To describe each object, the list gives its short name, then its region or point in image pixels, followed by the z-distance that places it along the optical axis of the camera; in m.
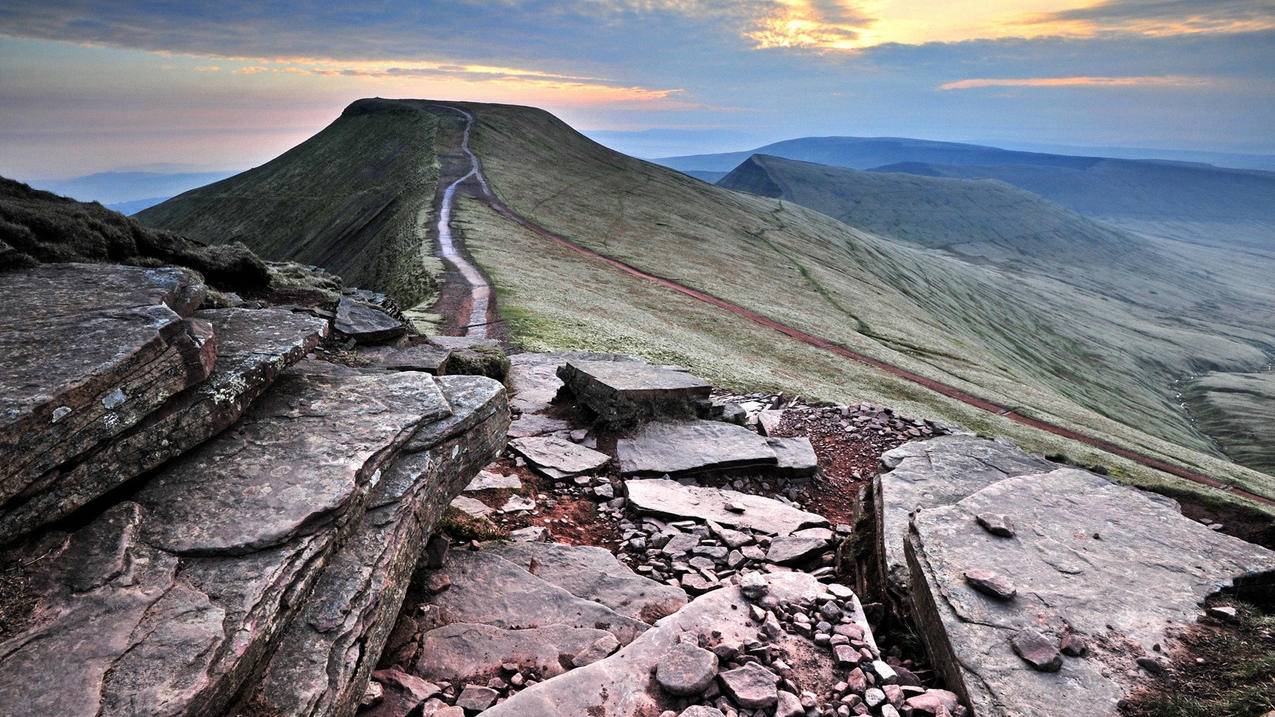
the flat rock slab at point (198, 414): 6.66
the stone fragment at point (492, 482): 13.63
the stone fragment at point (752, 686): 7.68
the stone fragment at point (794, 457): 17.70
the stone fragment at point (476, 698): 7.61
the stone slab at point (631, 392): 18.03
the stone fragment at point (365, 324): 16.55
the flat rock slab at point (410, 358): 15.20
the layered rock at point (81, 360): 6.47
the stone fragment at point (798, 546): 12.36
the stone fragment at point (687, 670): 7.76
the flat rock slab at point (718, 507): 13.79
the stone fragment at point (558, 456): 15.27
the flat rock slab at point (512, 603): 9.52
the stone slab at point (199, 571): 5.52
